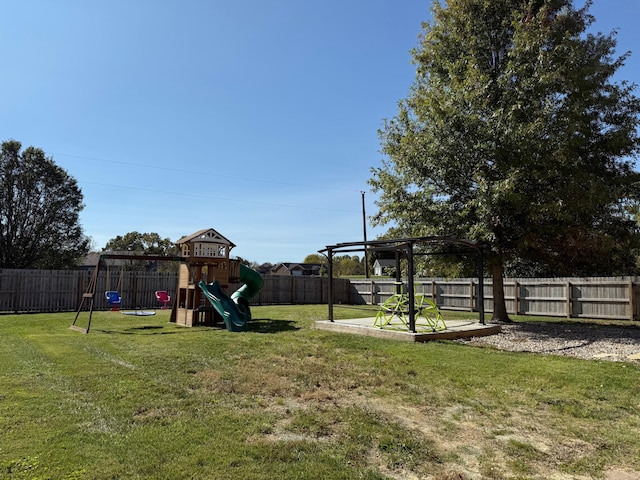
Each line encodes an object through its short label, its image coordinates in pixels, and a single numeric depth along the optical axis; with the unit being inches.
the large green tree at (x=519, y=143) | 434.3
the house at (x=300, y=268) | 2861.7
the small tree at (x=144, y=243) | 1764.3
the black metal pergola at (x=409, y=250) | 379.9
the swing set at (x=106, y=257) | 459.2
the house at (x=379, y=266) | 2778.5
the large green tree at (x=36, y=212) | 1144.2
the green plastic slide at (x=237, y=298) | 456.4
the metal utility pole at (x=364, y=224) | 1450.5
